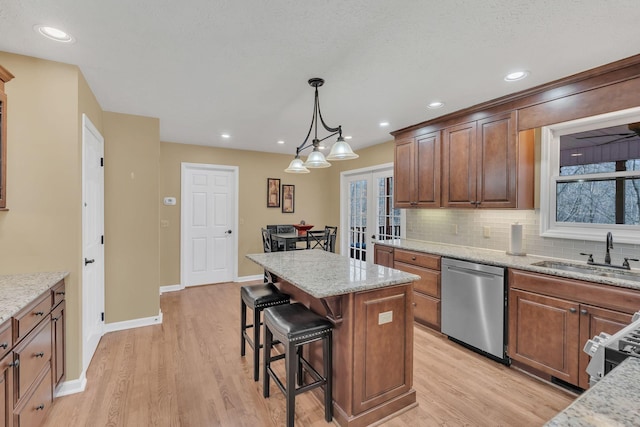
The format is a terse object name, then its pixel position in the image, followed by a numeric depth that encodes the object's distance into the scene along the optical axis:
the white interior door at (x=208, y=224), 5.20
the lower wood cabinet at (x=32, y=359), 1.47
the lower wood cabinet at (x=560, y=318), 2.04
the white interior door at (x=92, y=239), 2.51
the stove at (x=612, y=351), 0.88
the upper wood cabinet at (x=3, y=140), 1.97
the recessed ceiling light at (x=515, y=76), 2.39
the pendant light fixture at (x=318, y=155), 2.39
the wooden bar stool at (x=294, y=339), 1.82
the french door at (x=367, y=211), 4.98
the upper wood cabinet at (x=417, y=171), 3.64
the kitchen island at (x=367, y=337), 1.89
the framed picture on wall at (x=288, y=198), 6.00
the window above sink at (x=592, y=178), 2.44
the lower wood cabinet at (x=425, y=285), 3.26
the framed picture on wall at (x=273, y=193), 5.85
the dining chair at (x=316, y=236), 4.50
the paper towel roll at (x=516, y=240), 2.98
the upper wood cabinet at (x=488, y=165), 2.89
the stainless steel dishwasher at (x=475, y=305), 2.66
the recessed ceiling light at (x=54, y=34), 1.83
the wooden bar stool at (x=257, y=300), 2.44
